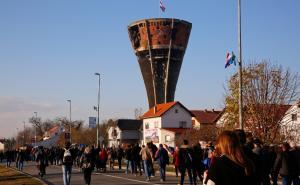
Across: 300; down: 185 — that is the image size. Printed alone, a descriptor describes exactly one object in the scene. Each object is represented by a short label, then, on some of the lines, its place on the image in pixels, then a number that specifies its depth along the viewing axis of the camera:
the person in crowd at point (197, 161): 20.20
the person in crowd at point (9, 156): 49.83
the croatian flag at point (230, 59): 29.25
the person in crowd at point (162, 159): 24.08
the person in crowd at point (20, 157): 37.69
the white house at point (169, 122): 92.20
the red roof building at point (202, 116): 95.66
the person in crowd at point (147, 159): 24.83
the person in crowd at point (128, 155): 30.01
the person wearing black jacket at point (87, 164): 19.62
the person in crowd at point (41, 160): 27.83
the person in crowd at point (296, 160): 15.58
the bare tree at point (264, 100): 32.78
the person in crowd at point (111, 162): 37.67
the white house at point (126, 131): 118.88
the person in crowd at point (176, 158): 20.77
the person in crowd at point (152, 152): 25.62
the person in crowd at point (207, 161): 17.06
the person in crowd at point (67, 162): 19.22
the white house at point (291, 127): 33.97
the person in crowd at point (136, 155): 28.94
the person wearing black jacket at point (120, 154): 36.54
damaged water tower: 120.50
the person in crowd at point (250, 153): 6.96
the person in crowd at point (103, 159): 33.84
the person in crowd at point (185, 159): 20.02
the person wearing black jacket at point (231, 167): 5.36
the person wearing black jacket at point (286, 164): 15.34
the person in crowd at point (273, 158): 15.82
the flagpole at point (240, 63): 26.39
